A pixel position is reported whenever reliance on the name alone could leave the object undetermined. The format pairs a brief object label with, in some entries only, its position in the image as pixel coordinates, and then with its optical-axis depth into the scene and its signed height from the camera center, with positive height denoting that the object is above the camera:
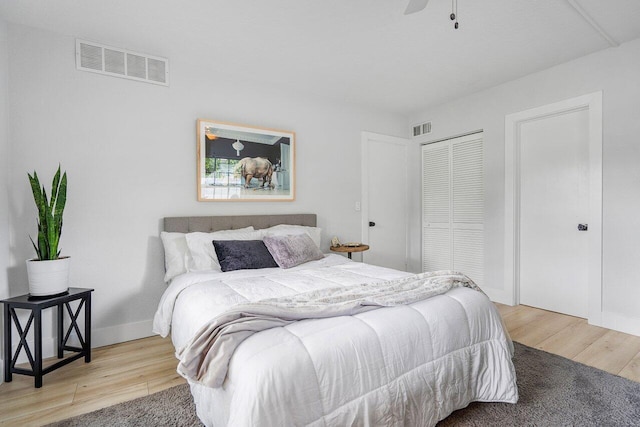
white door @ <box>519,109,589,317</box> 3.14 -0.06
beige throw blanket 1.26 -0.50
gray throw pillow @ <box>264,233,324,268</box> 2.79 -0.38
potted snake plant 2.15 -0.28
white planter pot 2.14 -0.46
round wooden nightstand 3.63 -0.48
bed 1.16 -0.67
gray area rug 1.66 -1.15
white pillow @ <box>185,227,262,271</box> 2.65 -0.35
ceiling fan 1.74 +1.16
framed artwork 3.11 +0.50
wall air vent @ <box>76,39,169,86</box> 2.56 +1.29
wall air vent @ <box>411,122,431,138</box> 4.47 +1.16
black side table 2.02 -0.77
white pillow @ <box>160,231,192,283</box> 2.65 -0.39
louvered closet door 3.97 +0.01
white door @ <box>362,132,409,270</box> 4.30 +0.13
